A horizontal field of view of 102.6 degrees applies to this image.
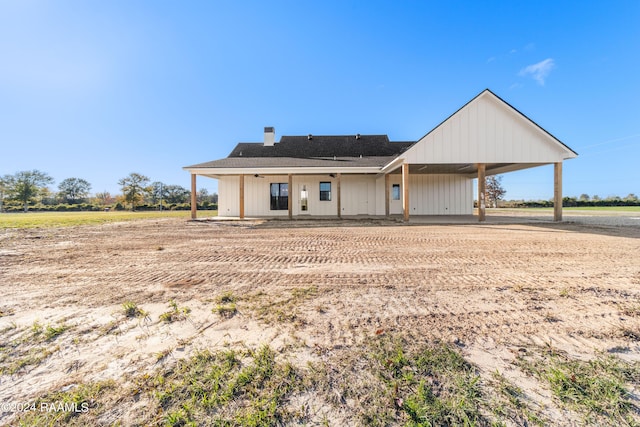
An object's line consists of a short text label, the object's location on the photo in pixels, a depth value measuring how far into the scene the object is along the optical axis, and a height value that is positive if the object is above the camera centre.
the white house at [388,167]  11.98 +2.15
